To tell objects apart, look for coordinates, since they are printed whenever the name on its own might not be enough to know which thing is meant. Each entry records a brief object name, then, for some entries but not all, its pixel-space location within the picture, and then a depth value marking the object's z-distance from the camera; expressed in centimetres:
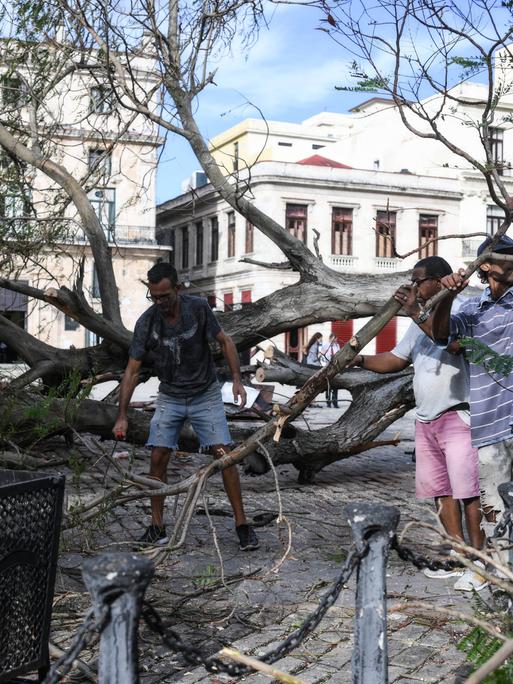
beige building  1019
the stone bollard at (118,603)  226
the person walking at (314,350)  2272
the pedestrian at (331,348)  2294
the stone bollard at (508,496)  364
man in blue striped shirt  520
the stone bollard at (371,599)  270
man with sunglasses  554
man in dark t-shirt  664
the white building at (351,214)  4519
